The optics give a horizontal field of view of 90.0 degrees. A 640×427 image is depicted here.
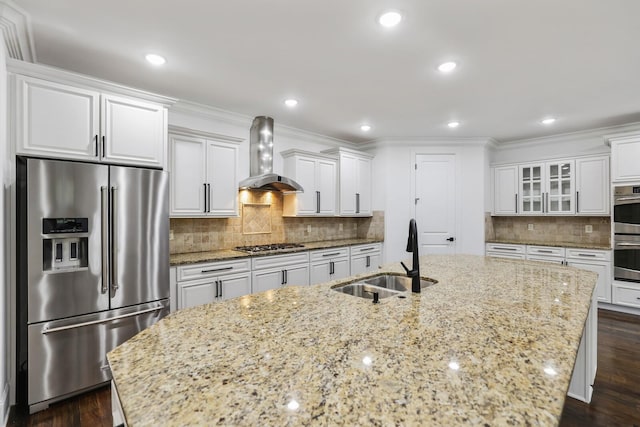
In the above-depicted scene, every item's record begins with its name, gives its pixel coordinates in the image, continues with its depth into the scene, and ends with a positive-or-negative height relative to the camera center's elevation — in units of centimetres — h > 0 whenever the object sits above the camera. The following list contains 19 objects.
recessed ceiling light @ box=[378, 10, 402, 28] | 191 +119
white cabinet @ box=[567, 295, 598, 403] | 205 -102
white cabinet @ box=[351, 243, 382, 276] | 464 -67
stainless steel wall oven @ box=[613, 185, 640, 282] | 385 -27
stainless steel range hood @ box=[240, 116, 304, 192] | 390 +79
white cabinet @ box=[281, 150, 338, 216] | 432 +44
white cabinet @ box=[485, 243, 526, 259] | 477 -58
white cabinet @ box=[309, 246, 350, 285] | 405 -68
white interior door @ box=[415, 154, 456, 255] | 508 +20
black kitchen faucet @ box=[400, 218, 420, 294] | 176 -24
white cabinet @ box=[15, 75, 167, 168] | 208 +65
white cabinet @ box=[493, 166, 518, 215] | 504 +35
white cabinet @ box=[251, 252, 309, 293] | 346 -66
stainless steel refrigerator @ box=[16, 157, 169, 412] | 205 -37
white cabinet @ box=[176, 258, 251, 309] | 292 -66
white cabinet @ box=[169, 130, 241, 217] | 318 +41
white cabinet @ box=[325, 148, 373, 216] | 480 +48
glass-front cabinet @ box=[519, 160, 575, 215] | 460 +35
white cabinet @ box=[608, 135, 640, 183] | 386 +65
